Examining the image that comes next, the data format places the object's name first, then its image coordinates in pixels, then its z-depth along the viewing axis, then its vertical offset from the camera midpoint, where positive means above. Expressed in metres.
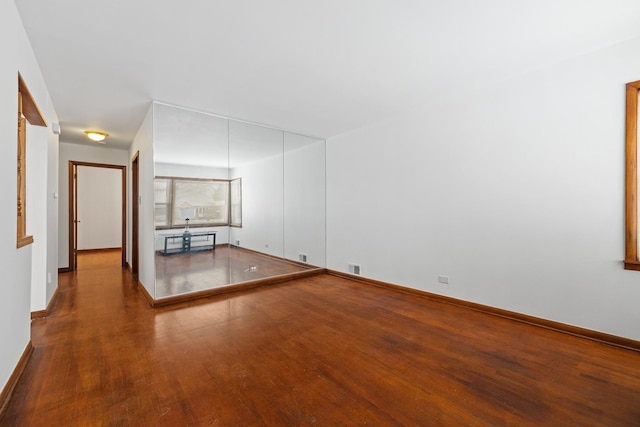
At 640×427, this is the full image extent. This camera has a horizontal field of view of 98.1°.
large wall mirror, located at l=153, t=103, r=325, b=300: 3.64 +0.15
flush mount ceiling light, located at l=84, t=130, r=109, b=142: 4.75 +1.31
